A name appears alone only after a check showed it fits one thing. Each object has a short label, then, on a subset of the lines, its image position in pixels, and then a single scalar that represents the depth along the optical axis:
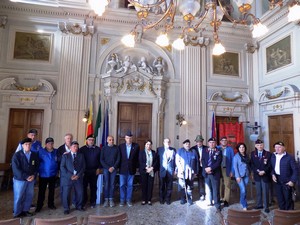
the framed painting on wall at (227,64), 8.30
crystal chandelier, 3.21
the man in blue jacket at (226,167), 4.75
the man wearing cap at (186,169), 4.78
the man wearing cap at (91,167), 4.50
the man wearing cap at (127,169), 4.66
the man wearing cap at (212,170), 4.55
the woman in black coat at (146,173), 4.73
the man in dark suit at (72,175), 4.12
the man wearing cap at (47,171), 4.23
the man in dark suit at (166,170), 4.81
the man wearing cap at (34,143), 4.32
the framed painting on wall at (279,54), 7.11
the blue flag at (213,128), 7.63
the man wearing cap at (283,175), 4.20
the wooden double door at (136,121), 7.43
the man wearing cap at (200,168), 5.02
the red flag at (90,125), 6.82
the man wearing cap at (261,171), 4.45
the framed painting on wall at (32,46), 7.04
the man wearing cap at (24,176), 3.80
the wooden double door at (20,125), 6.73
